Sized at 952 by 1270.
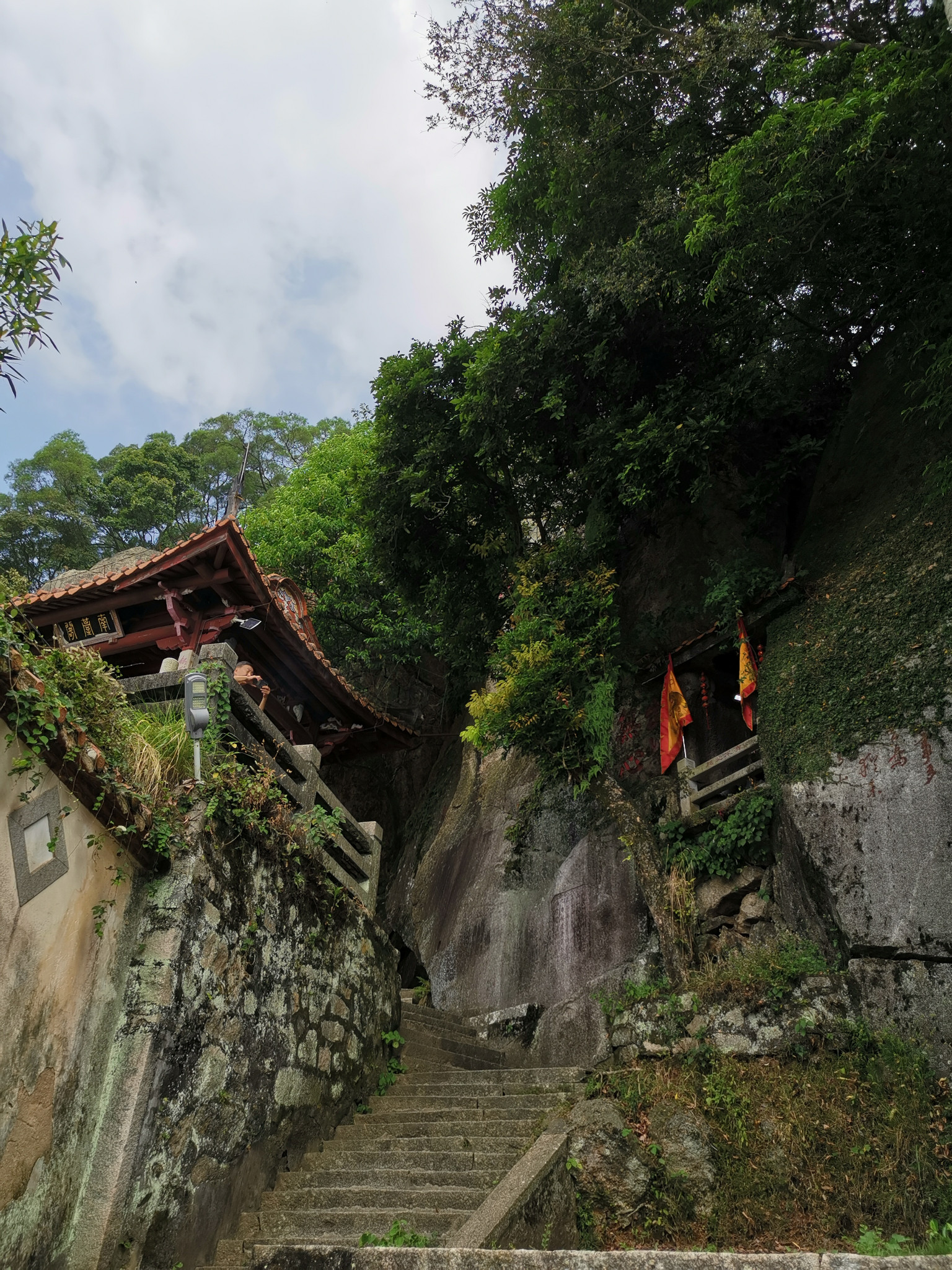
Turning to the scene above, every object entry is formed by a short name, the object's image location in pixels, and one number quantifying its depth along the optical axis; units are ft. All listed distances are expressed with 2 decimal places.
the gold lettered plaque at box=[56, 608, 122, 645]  37.42
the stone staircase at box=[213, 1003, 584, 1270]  18.40
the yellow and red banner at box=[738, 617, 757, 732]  33.58
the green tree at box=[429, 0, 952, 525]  24.71
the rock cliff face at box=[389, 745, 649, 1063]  34.30
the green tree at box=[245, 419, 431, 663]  58.34
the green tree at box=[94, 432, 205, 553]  79.25
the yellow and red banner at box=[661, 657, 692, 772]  36.42
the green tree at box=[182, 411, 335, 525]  91.09
